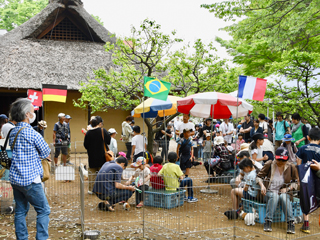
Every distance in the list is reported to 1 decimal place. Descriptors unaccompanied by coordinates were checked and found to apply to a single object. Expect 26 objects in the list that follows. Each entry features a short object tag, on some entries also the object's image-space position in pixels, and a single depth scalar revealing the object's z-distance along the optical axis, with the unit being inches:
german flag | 379.2
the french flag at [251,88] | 245.9
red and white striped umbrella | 272.7
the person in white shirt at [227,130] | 469.4
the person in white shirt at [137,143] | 338.3
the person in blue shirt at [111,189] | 222.2
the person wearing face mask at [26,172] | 147.0
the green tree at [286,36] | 363.3
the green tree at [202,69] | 402.5
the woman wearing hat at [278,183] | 197.2
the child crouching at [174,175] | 237.3
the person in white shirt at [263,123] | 405.4
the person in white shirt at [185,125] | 385.4
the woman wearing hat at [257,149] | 282.0
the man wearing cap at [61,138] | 390.9
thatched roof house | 570.9
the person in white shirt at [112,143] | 338.3
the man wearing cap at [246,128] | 438.6
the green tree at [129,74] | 388.5
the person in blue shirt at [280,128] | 393.1
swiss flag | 397.7
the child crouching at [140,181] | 245.1
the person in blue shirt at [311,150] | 209.0
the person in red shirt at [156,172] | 239.5
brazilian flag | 208.5
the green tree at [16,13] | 1301.7
